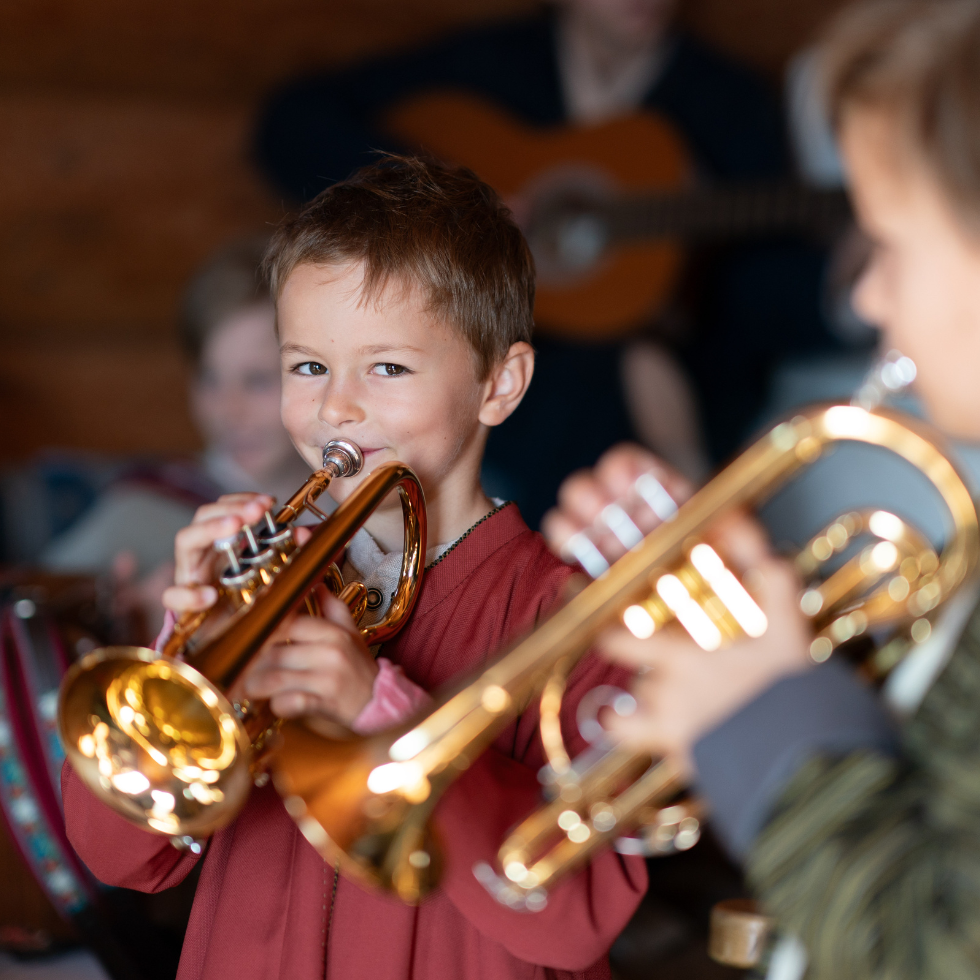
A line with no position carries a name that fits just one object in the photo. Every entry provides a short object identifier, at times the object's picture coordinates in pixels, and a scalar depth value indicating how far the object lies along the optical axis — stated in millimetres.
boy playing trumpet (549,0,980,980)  1139
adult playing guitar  2464
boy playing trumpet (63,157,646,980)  1284
